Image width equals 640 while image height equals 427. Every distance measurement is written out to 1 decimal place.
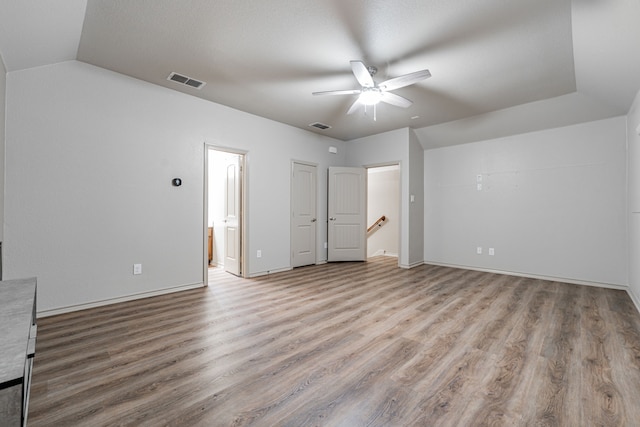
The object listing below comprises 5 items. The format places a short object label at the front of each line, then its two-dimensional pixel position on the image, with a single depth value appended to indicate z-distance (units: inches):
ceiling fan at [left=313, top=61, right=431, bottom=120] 104.6
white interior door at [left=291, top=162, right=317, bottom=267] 211.6
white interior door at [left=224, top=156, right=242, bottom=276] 190.1
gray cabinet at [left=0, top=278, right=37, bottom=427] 31.4
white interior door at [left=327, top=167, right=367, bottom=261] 235.8
